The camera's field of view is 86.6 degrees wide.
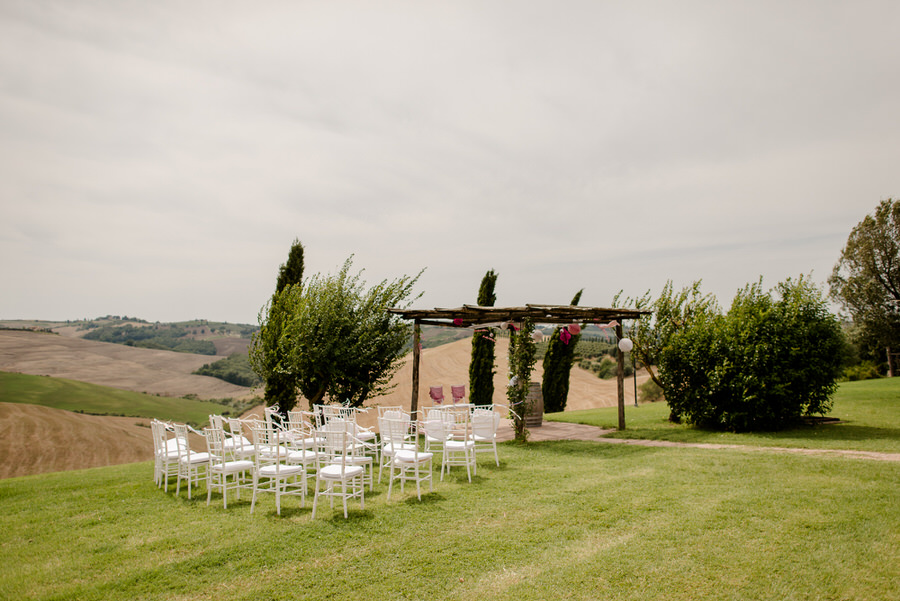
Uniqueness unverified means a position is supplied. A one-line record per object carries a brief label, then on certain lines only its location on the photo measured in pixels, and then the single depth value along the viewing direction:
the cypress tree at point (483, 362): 18.55
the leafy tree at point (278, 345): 13.58
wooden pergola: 11.09
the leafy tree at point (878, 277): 22.05
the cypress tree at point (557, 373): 21.77
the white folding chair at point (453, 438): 6.89
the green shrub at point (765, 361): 10.44
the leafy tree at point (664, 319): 13.36
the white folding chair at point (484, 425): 7.75
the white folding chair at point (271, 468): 5.23
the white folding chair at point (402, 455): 5.90
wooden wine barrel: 13.11
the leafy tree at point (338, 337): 12.51
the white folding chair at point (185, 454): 6.27
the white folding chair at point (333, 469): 4.97
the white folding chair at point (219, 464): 5.59
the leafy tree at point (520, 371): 10.55
